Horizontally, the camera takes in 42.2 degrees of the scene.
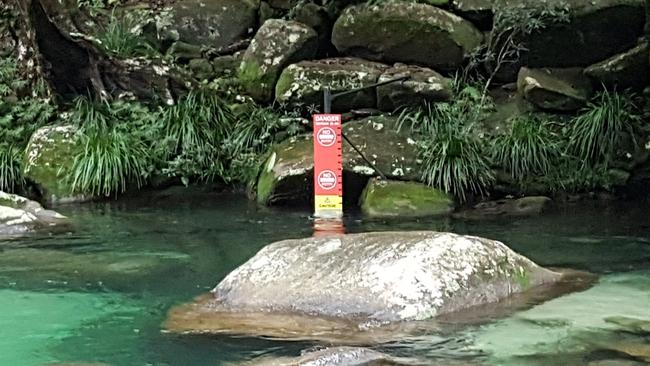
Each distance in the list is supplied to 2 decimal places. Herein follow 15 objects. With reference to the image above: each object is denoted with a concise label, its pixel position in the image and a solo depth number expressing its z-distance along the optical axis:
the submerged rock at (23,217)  7.77
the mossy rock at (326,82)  10.16
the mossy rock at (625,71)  9.79
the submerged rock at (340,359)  3.70
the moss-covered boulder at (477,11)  10.74
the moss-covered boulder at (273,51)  10.69
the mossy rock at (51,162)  9.80
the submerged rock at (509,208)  8.30
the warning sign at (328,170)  8.32
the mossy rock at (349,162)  8.95
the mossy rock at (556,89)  9.90
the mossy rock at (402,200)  8.43
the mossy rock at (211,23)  12.13
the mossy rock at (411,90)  10.04
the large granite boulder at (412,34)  10.53
